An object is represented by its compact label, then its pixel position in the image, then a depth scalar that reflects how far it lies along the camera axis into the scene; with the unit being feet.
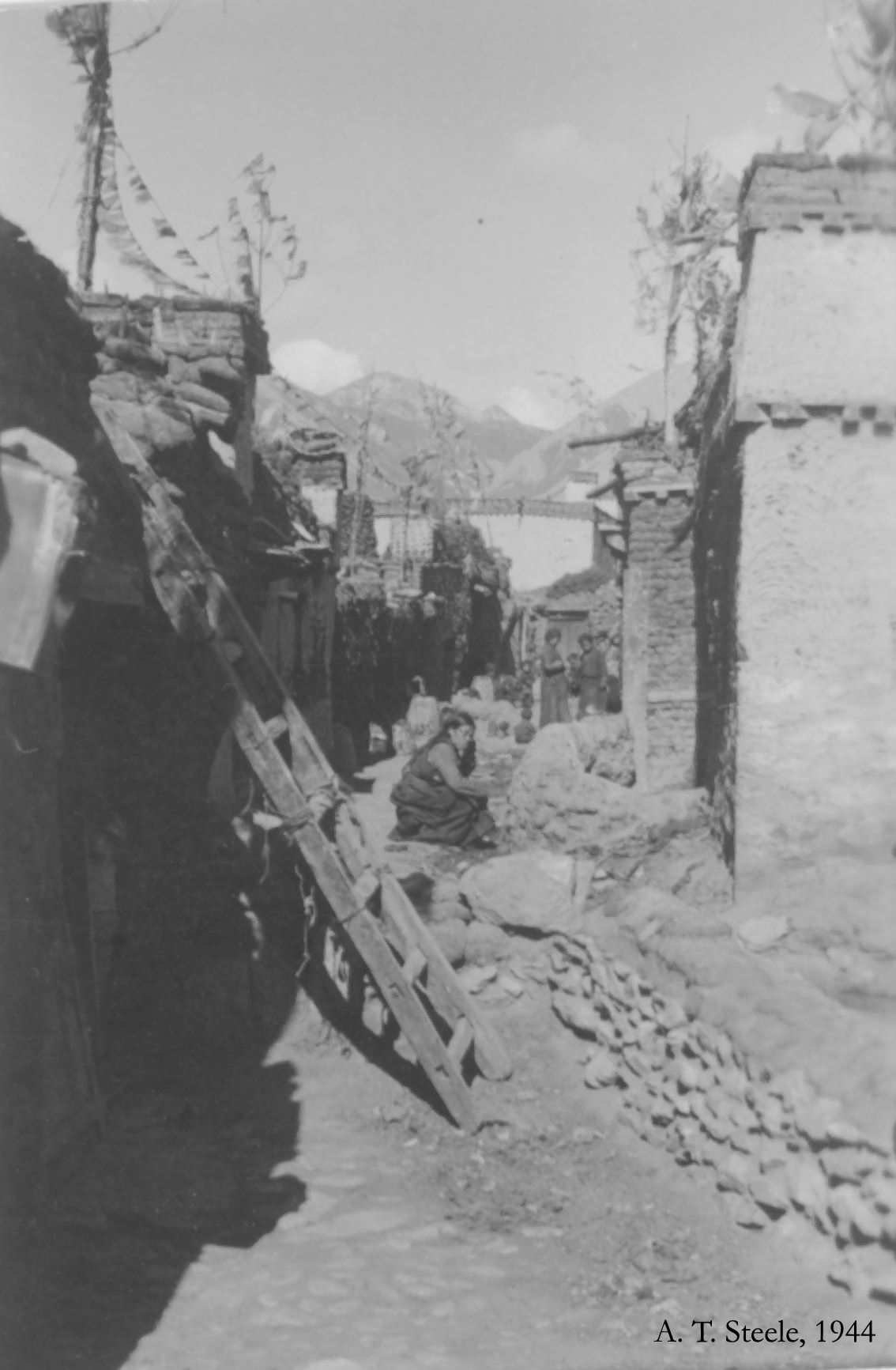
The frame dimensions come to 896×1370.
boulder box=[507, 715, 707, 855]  25.05
